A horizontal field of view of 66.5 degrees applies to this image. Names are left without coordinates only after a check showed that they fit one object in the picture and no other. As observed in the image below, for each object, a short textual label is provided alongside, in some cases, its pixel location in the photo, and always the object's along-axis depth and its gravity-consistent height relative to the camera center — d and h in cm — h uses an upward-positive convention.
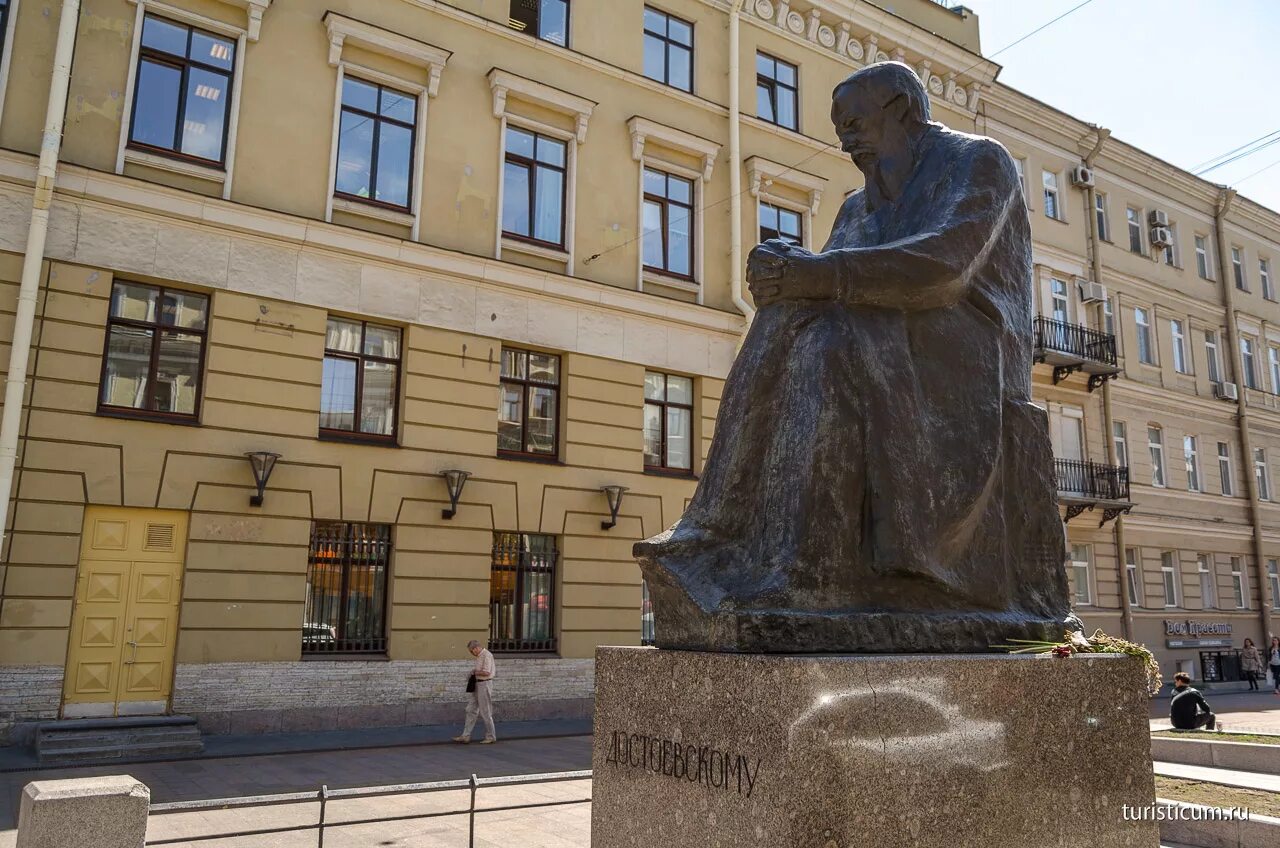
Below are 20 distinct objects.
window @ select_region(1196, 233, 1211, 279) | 3169 +1107
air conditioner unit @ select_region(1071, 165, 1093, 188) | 2786 +1189
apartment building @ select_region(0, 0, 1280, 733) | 1266 +409
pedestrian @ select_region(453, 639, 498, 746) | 1314 -142
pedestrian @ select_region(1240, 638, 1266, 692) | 2625 -164
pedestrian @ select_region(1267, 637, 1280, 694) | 2411 -147
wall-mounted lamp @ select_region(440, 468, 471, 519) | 1518 +161
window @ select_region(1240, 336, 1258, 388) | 3206 +777
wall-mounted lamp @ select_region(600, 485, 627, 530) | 1688 +157
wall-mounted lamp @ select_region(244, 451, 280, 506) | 1346 +162
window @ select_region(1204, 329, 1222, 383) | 3095 +772
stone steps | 1093 -181
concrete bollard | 438 -104
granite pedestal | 243 -42
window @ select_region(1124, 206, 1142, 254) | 2961 +1120
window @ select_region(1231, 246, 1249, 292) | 3283 +1107
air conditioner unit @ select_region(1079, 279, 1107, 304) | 2681 +832
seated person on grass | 1206 -138
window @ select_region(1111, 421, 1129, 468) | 2728 +442
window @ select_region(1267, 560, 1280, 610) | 2989 +73
